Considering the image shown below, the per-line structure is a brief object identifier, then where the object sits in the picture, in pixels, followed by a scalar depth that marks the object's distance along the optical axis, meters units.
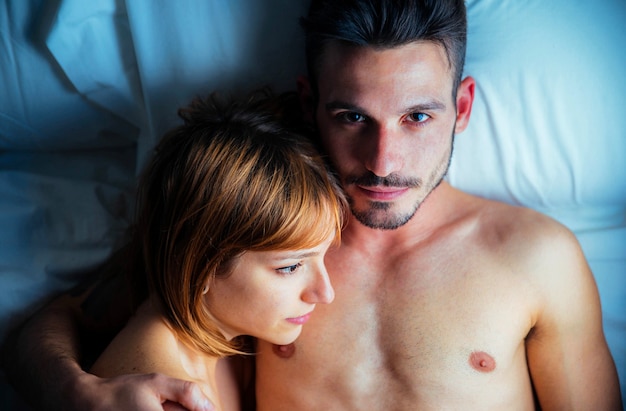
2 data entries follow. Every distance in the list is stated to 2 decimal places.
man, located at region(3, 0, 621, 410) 1.05
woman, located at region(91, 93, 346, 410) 1.00
